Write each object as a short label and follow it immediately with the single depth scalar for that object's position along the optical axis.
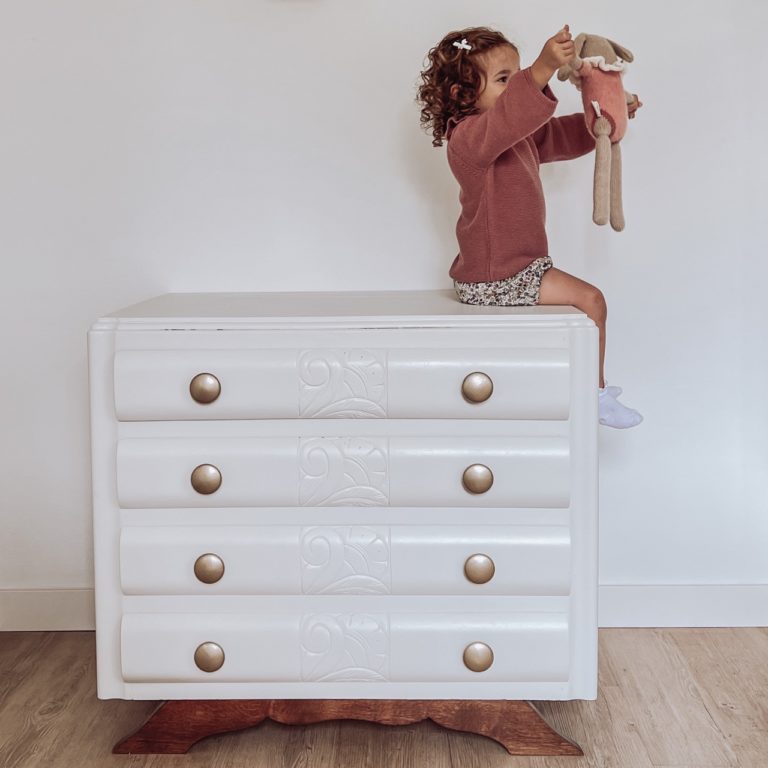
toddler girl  1.71
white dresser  1.55
